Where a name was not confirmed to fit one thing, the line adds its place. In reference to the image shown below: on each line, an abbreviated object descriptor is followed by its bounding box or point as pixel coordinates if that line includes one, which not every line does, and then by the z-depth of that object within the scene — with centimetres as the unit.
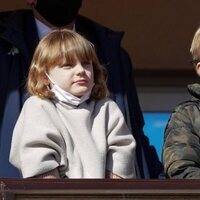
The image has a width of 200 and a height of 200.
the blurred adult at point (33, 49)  1096
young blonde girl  980
